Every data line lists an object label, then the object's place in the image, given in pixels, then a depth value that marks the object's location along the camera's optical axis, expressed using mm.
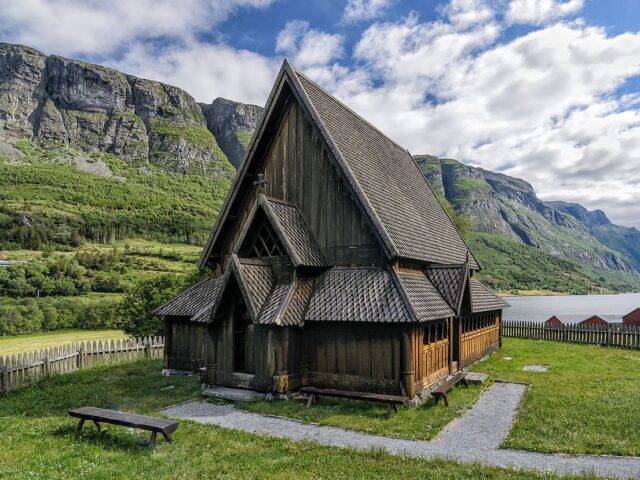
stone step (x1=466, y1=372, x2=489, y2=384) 16000
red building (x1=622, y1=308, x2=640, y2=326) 35469
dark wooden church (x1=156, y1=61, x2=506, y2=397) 13516
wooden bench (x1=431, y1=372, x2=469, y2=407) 13027
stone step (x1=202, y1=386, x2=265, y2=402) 13656
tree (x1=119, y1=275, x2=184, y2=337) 25938
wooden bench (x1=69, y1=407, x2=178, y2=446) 9320
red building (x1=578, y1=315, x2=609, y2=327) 33519
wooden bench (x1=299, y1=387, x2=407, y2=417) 11986
